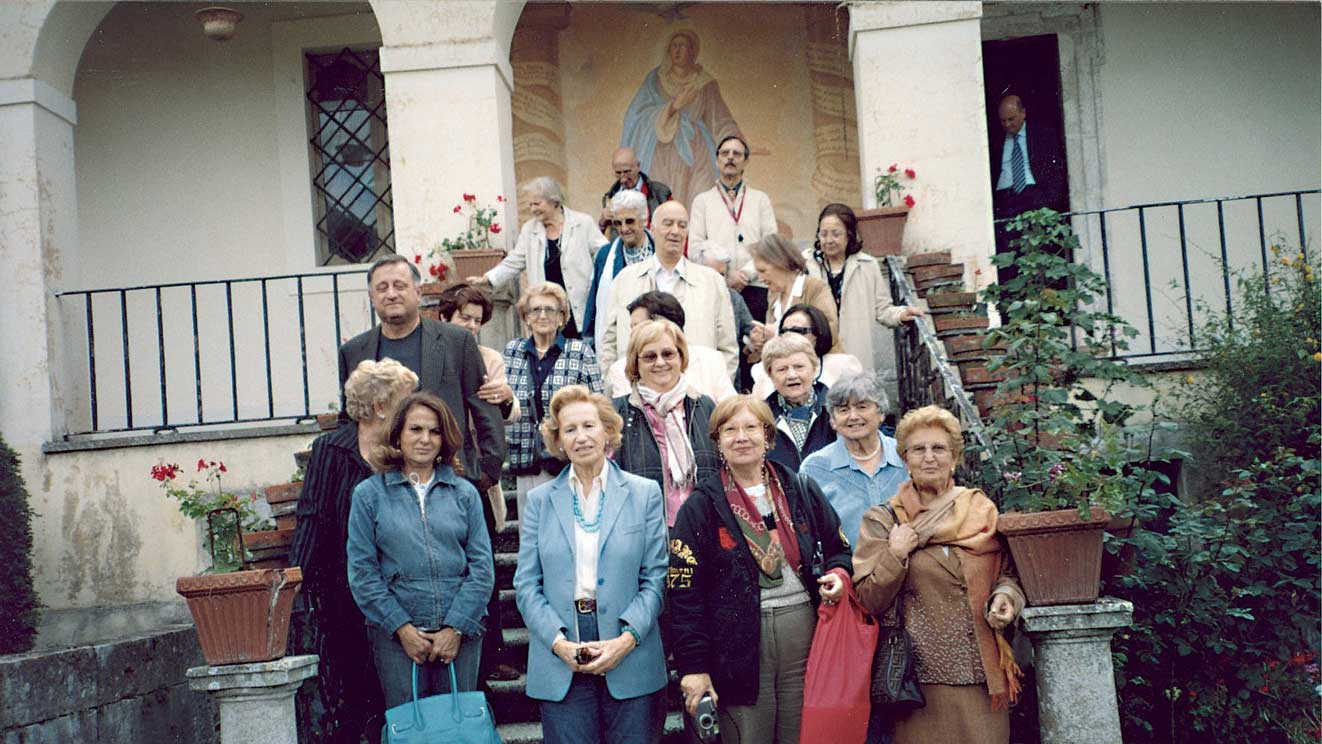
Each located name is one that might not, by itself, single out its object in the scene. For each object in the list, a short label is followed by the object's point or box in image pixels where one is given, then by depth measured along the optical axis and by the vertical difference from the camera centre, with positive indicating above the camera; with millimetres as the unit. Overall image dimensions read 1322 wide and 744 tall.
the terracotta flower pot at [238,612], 4988 -585
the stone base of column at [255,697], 5027 -892
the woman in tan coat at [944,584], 4566 -610
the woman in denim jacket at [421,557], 4918 -432
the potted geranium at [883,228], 8984 +1104
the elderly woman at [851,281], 7949 +694
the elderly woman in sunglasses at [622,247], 8094 +1004
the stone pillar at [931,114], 9242 +1875
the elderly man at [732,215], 8805 +1254
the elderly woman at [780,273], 7464 +717
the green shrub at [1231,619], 5988 -1039
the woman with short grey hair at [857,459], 5320 -209
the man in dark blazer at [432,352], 5883 +347
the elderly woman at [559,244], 8750 +1122
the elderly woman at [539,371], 7109 +274
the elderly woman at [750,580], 4543 -553
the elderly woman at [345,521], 5391 -307
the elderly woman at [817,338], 6594 +320
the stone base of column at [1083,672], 4793 -963
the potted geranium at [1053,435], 4781 -173
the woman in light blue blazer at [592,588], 4664 -557
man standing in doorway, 10586 +1604
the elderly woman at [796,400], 5992 +32
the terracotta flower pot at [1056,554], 4707 -551
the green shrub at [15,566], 8578 -640
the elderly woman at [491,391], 5387 +162
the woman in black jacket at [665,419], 5574 -7
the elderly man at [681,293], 7445 +651
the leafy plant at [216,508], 6617 -309
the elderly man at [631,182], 9367 +1598
